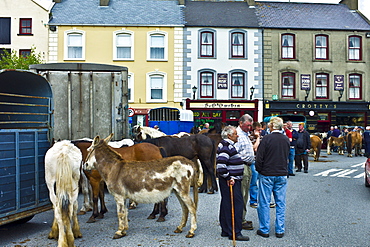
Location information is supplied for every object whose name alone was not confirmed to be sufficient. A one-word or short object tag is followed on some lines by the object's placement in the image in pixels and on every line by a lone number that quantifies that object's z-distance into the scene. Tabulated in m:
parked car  11.35
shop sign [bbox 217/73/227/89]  28.42
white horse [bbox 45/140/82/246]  6.07
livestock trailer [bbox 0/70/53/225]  6.14
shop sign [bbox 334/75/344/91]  29.56
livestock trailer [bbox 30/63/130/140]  11.04
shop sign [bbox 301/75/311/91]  29.34
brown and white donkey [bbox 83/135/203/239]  6.82
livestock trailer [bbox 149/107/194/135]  20.17
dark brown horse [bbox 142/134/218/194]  11.06
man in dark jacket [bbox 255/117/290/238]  6.88
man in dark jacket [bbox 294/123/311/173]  16.02
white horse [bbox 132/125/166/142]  11.95
